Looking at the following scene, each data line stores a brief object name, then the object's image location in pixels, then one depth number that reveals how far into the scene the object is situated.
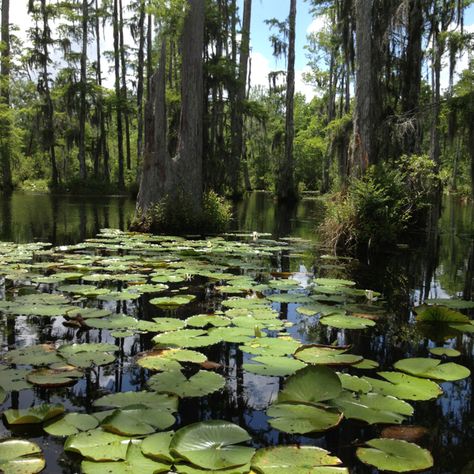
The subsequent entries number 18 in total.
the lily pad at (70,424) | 2.06
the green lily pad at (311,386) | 2.39
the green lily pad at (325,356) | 2.97
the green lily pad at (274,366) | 2.78
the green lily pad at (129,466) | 1.75
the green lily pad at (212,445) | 1.82
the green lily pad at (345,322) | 3.74
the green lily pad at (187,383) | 2.49
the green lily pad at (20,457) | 1.77
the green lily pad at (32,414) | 2.15
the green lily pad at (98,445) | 1.85
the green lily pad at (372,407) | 2.26
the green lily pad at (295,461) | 1.79
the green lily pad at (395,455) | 1.88
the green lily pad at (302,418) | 2.13
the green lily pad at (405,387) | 2.55
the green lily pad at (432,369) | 2.82
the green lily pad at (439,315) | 4.04
